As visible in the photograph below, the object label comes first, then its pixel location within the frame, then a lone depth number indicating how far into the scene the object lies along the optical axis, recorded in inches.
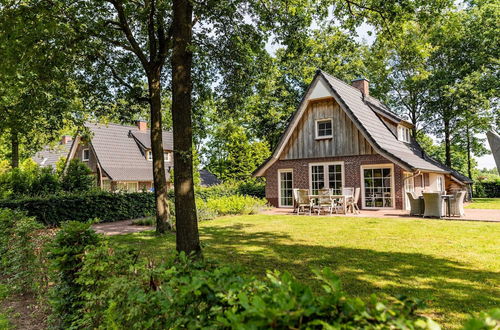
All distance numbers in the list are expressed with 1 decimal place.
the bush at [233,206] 609.6
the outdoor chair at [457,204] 486.6
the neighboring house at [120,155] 1096.2
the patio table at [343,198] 554.1
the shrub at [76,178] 677.3
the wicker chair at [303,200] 585.0
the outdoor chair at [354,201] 585.7
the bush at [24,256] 182.2
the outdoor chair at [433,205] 483.0
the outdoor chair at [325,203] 570.0
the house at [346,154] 625.0
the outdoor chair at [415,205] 512.1
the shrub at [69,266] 128.3
